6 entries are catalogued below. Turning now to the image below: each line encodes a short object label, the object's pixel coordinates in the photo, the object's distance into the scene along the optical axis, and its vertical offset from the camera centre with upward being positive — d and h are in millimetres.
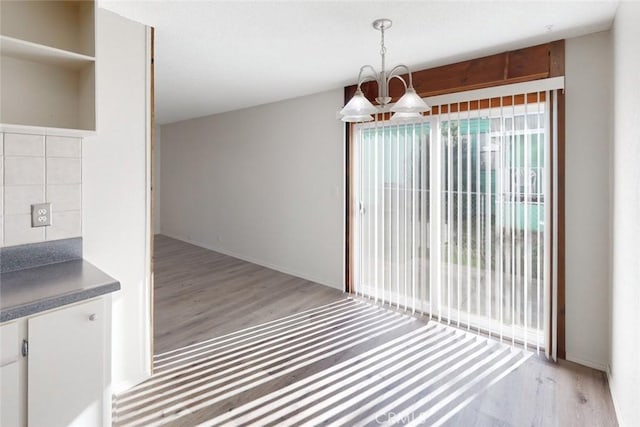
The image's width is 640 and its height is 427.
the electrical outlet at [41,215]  1847 -1
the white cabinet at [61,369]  1340 -647
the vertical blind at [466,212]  2746 +16
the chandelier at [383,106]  2072 +685
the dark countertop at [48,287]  1338 -322
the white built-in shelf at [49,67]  1739 +798
